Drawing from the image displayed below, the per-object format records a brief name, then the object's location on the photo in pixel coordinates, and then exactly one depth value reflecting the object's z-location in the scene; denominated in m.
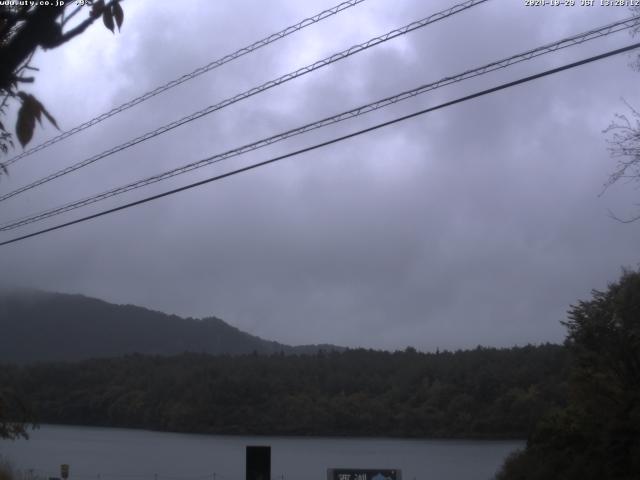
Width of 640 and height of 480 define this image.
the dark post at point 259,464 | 19.08
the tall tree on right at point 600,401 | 20.20
